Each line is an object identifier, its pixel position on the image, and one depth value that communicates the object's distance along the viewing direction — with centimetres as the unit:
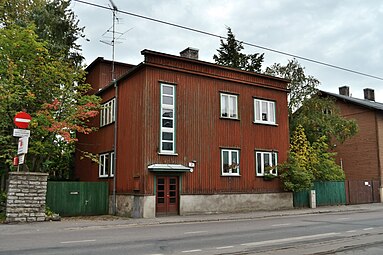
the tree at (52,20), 2716
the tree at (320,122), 3512
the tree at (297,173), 2533
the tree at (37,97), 2083
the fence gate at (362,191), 3043
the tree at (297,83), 3619
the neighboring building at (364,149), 3297
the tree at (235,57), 4541
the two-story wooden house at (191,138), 2130
